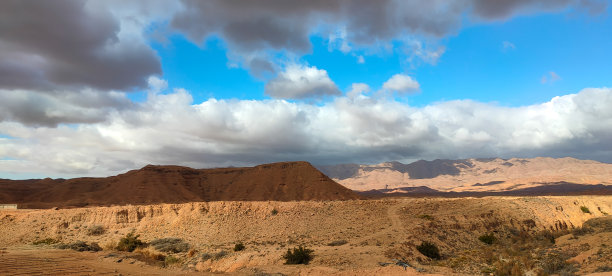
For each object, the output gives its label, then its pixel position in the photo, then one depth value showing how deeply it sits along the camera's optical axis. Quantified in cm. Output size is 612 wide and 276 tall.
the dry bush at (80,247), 2238
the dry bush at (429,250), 2072
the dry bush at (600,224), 2955
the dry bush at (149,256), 2008
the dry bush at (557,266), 1638
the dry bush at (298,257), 1731
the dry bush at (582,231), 2747
